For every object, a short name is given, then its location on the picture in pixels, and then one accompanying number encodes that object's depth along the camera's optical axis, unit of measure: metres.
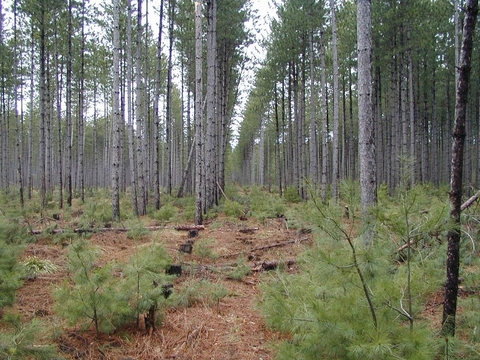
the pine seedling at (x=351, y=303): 2.37
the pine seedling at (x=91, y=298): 3.57
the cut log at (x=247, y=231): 9.96
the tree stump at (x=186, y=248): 7.64
